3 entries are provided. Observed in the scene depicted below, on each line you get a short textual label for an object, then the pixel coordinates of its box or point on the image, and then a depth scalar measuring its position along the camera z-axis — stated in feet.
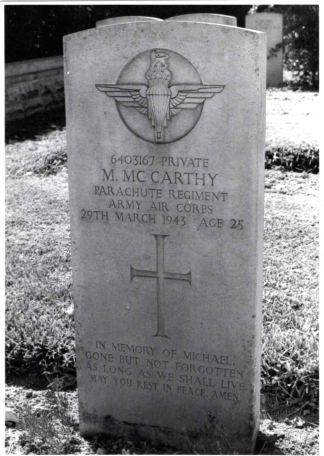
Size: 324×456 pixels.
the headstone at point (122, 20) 9.36
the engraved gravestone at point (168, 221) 8.98
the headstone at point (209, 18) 9.27
